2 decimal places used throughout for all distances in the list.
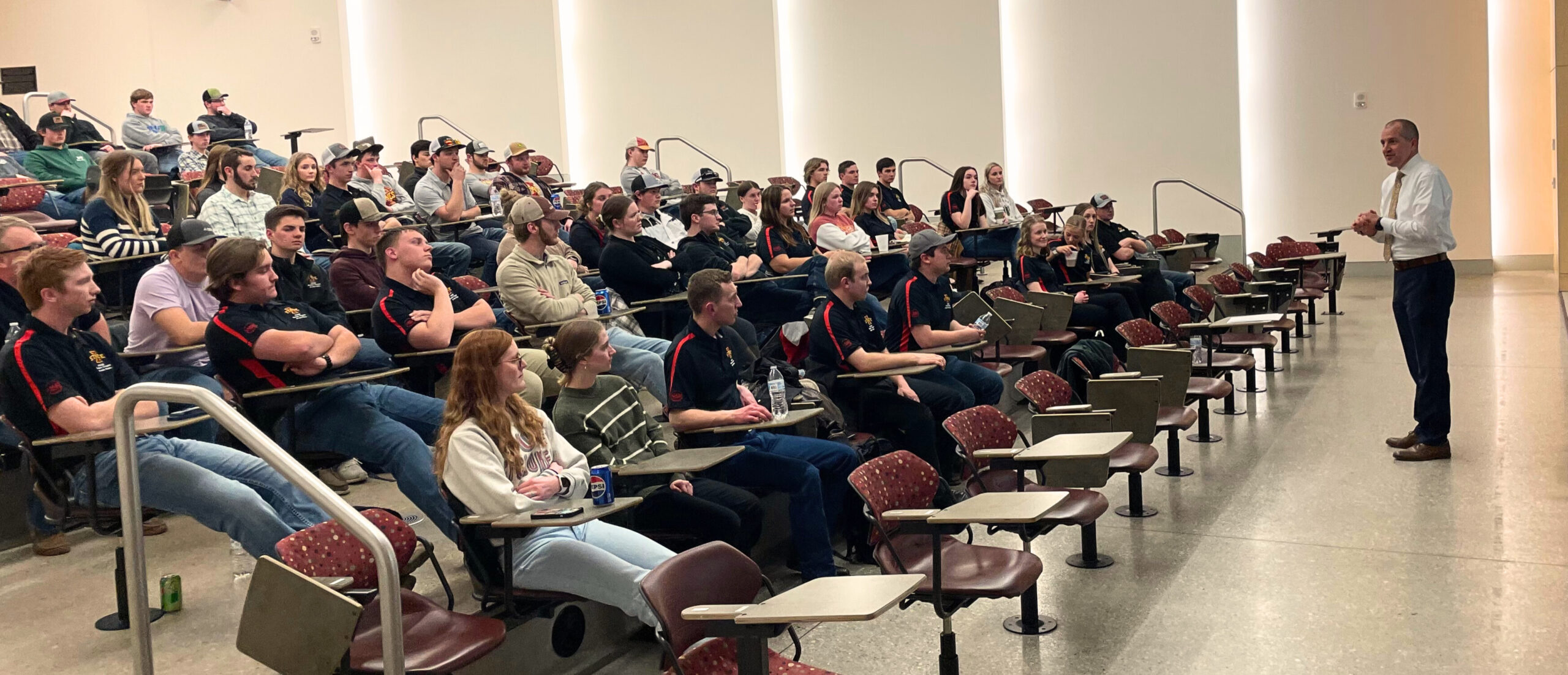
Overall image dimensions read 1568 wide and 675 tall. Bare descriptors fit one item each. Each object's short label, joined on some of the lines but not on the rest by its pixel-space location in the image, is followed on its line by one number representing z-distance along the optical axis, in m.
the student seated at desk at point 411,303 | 5.43
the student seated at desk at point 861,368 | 5.95
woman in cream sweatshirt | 3.61
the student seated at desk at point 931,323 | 6.77
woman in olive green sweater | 4.39
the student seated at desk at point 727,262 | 7.95
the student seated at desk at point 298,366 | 4.43
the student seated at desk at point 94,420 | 3.85
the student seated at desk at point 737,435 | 4.78
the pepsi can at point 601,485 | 3.82
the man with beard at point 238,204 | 6.95
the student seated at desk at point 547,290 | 6.28
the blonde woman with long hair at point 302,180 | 8.55
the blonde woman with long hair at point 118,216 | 6.55
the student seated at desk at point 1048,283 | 9.04
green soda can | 4.10
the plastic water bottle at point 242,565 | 4.41
